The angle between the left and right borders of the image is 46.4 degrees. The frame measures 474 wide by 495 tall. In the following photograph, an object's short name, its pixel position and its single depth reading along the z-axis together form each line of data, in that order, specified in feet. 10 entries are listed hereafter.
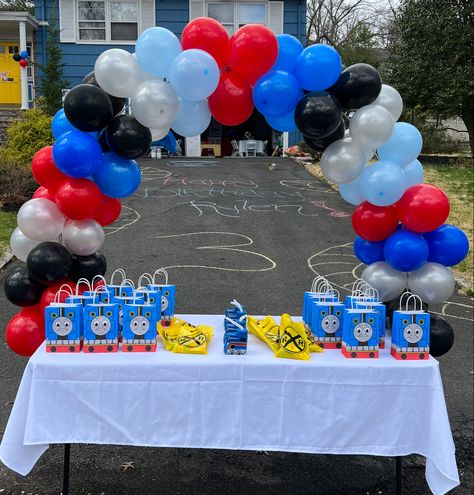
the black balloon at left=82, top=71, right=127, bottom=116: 12.25
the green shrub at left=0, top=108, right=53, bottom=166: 39.97
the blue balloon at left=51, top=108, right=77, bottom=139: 12.00
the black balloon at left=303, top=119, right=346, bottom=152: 12.03
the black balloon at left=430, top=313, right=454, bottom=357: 11.87
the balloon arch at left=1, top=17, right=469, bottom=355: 11.32
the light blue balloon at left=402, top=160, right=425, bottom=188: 12.50
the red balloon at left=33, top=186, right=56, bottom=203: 12.46
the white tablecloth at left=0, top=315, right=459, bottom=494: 10.24
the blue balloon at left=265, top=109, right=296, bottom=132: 12.19
